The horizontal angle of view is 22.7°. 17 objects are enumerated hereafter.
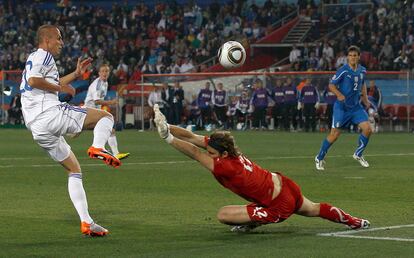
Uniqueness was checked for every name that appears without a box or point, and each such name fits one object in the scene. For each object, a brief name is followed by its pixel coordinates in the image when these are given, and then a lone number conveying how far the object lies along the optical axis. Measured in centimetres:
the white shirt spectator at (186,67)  4869
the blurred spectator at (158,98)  4319
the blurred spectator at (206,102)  4297
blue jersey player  2186
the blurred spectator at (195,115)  4356
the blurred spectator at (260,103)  4159
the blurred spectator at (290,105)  4106
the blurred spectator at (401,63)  4241
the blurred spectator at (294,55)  4689
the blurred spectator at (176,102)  4312
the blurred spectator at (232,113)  4284
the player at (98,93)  2595
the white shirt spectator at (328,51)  4481
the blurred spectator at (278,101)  4147
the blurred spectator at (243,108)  4225
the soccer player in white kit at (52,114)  1175
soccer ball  1704
